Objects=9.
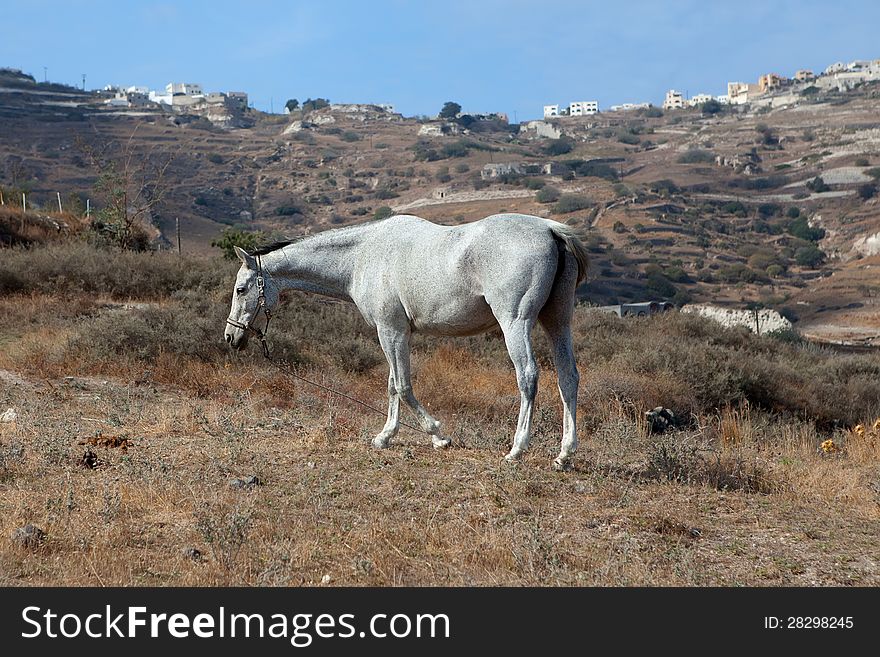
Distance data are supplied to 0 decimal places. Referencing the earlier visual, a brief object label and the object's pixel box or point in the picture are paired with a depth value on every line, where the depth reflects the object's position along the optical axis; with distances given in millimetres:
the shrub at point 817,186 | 109062
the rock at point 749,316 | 49584
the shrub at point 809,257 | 83188
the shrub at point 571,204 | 93400
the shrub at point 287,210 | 103688
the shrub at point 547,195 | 97062
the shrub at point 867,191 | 102575
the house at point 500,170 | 114625
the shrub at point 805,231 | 93812
